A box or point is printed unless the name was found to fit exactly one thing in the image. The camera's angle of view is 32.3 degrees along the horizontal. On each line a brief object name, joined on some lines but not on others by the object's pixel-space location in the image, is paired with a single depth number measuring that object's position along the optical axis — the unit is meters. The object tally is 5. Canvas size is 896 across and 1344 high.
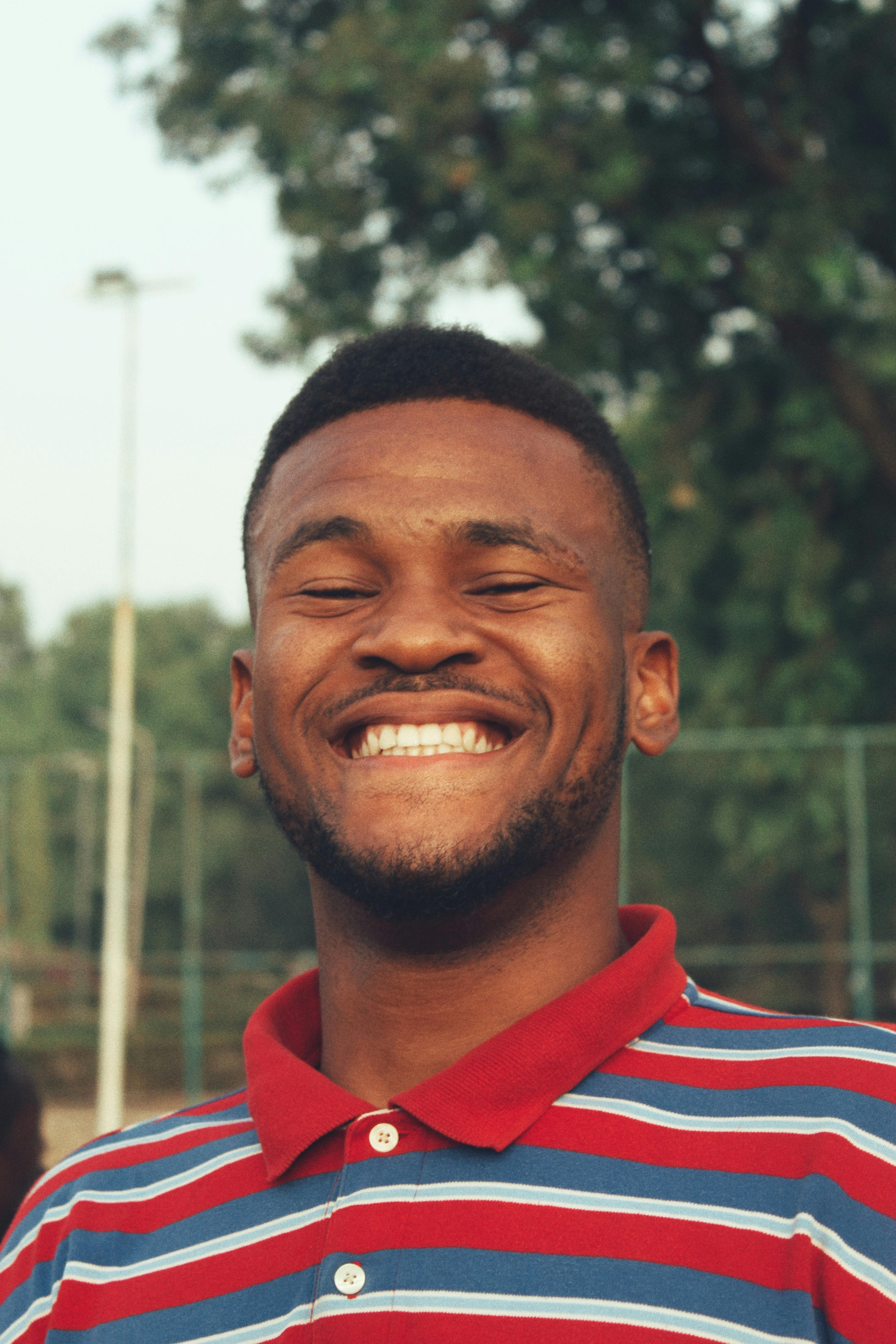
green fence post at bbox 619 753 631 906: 12.16
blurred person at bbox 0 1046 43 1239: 3.21
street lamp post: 12.43
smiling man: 1.27
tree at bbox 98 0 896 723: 10.01
